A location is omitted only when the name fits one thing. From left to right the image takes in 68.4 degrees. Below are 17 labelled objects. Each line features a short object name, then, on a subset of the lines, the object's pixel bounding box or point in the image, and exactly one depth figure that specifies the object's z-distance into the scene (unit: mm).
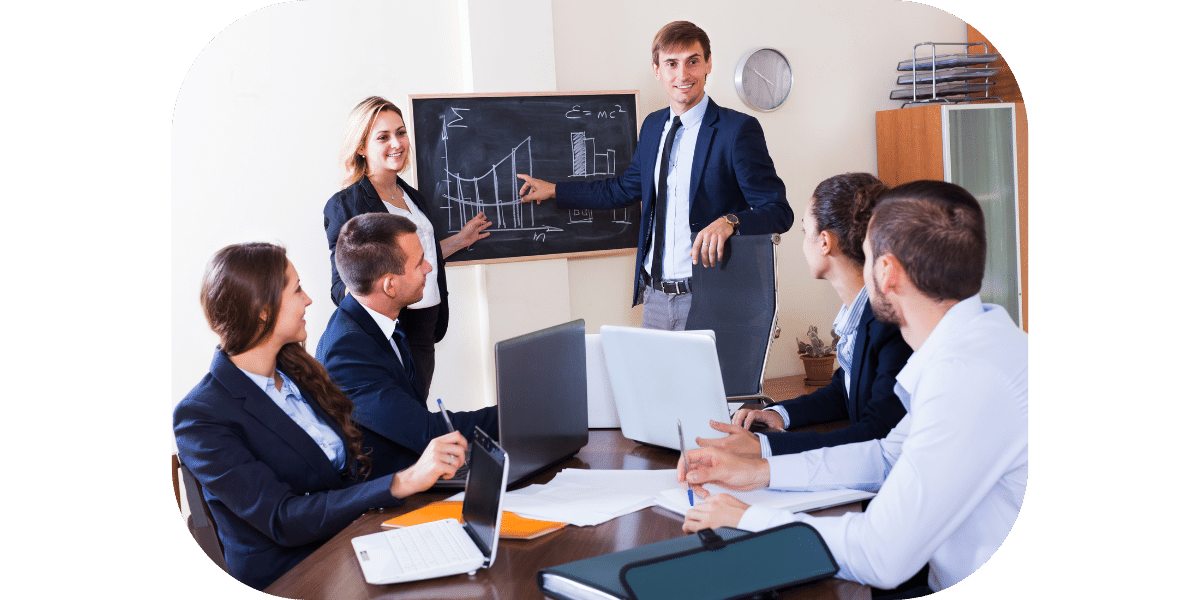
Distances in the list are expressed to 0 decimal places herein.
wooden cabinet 3172
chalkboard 2963
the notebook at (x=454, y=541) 1372
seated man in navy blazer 2041
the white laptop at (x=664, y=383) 1871
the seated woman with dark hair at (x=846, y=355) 1869
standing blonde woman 2682
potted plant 3189
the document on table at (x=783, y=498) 1597
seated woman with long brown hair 1643
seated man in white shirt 1325
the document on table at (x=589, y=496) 1603
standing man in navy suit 2848
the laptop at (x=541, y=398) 1766
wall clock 3062
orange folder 1499
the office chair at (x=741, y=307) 2668
